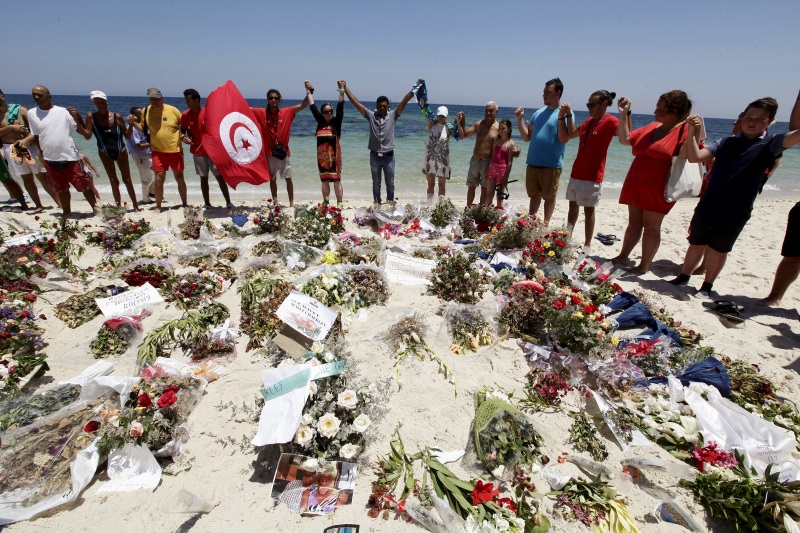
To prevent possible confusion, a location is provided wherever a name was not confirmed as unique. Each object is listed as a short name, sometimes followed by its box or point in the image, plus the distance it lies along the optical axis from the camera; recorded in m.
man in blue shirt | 5.91
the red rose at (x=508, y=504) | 2.29
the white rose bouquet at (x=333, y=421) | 2.40
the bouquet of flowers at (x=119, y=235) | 5.56
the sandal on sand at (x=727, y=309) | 4.36
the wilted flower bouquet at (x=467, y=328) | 3.74
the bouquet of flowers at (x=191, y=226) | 5.96
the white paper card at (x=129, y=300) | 4.05
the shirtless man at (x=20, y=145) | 6.53
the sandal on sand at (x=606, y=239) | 7.07
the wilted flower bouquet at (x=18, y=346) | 2.98
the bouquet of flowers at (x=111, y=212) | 6.53
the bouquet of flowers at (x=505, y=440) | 2.57
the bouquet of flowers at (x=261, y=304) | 3.79
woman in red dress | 4.73
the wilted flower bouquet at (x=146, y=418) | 2.49
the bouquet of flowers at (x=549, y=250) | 4.84
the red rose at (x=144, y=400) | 2.58
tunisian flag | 6.72
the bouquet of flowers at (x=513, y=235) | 5.43
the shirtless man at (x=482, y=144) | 6.84
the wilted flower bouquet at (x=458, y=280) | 4.45
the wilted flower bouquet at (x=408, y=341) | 3.61
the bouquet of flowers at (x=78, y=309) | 3.97
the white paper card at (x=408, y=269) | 4.98
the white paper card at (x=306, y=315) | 3.30
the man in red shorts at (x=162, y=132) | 6.76
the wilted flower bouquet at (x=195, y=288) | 4.27
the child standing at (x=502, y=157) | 6.67
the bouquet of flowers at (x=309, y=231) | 5.70
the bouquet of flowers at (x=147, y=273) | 4.62
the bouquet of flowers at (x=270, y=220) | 6.08
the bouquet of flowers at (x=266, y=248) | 5.49
